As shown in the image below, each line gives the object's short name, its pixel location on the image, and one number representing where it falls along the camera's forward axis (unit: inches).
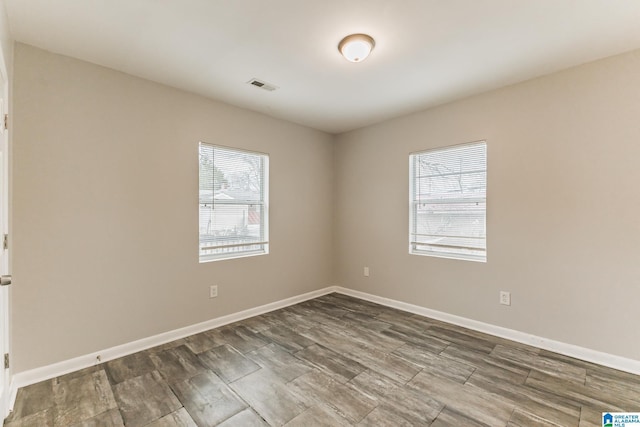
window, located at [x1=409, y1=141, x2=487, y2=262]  125.5
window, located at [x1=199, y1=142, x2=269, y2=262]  127.3
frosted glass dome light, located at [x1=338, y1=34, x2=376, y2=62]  82.7
